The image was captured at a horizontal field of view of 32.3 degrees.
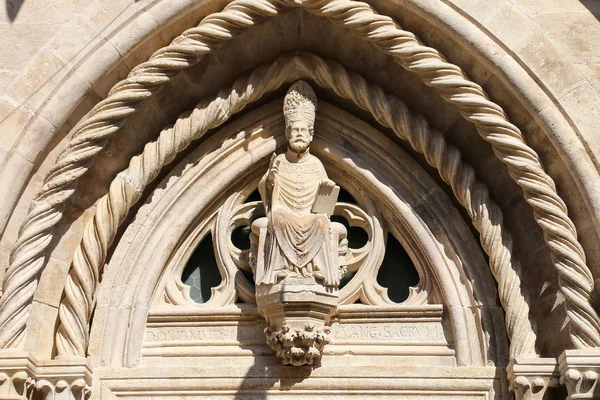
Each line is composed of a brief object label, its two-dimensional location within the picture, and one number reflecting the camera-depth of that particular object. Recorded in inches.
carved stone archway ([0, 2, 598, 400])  263.7
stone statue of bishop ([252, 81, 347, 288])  281.6
